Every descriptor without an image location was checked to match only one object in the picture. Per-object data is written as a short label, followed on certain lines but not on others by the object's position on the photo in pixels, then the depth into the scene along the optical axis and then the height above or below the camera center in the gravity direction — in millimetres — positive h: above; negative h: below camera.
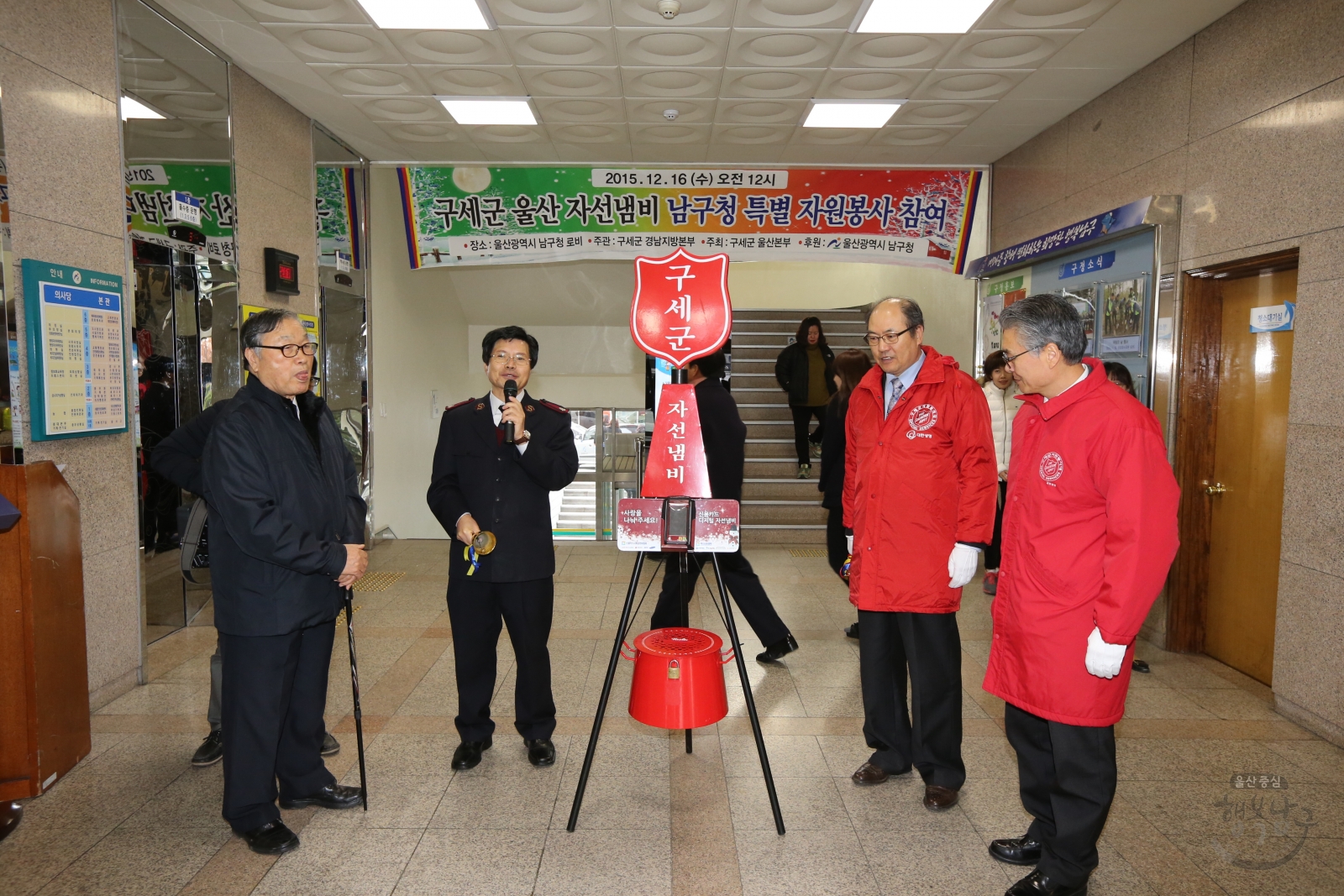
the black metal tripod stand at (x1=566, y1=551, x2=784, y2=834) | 2498 -975
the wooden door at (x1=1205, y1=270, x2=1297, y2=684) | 3883 -467
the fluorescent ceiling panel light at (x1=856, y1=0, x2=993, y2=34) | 3996 +1859
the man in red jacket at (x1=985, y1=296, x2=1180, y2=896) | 1970 -454
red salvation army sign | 2654 +253
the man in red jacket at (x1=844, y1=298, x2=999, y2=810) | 2701 -439
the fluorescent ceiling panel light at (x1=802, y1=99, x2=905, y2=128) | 5352 +1835
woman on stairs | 7715 +53
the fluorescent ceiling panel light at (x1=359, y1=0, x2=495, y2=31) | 4020 +1857
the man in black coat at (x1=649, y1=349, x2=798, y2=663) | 3900 -454
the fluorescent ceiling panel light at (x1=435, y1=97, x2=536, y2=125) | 5342 +1836
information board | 3131 +120
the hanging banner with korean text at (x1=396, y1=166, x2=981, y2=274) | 6652 +1404
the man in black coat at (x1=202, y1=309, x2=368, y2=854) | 2346 -499
